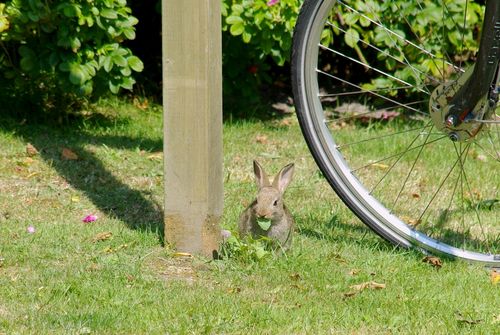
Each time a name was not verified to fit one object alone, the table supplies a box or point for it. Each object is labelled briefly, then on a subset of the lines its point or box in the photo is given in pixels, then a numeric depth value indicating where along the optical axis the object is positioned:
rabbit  8.95
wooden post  8.53
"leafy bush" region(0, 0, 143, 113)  12.38
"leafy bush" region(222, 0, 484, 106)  13.17
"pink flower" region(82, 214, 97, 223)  10.06
